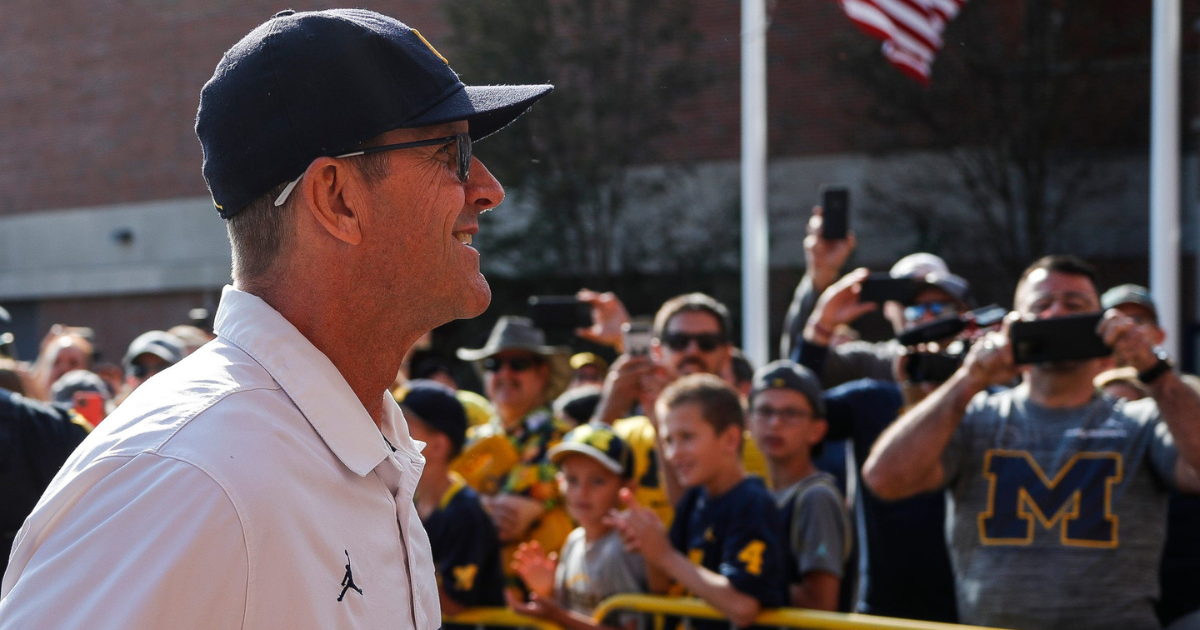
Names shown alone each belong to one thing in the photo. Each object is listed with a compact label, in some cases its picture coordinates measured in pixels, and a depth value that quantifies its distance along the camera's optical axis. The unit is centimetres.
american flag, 788
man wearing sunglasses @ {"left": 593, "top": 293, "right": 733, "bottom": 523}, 494
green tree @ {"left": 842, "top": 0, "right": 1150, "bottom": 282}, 1321
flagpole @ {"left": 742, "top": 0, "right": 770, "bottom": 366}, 850
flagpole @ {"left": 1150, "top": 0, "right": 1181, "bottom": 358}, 778
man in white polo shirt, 109
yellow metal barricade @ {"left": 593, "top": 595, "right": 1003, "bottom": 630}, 345
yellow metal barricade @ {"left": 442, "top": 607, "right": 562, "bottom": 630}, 403
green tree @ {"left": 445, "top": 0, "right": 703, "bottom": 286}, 1400
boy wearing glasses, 380
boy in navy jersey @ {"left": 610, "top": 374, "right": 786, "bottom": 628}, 361
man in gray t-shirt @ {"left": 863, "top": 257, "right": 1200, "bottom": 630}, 348
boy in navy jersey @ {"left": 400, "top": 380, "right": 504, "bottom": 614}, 415
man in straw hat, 480
